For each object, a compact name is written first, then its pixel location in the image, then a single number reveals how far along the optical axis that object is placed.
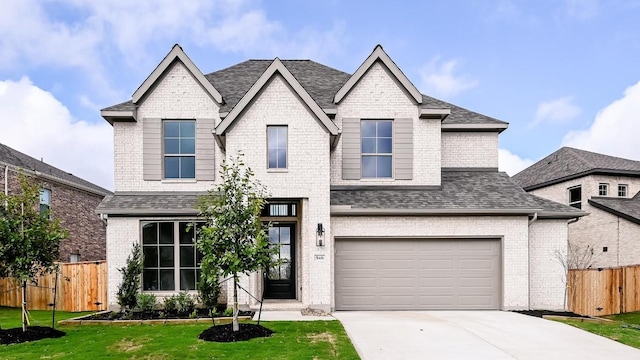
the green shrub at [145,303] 11.90
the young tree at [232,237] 9.03
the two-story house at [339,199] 12.41
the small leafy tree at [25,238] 9.50
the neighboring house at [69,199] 18.29
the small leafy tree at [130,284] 12.03
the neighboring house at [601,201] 20.27
